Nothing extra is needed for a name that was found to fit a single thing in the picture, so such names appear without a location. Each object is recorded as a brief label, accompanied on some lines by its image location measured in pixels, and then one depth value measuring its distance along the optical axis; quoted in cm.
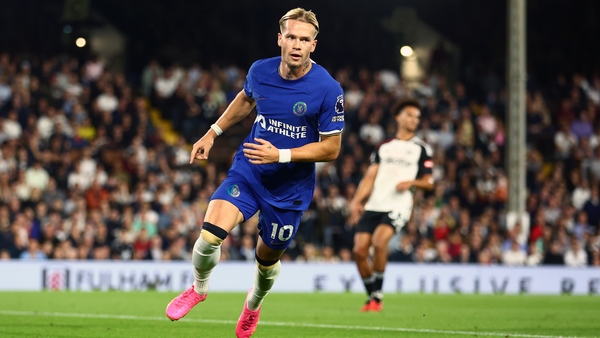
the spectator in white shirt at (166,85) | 2261
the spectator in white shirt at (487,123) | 2393
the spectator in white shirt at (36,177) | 1853
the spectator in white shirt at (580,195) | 2195
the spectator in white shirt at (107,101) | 2077
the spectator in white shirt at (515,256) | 1891
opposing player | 1152
